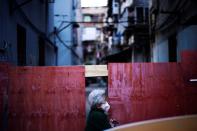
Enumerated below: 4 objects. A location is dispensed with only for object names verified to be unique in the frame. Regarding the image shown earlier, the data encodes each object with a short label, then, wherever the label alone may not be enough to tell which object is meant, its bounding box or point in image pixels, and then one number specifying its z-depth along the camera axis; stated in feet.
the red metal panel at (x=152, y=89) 20.79
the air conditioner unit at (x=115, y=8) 95.06
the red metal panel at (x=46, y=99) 20.82
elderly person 14.71
